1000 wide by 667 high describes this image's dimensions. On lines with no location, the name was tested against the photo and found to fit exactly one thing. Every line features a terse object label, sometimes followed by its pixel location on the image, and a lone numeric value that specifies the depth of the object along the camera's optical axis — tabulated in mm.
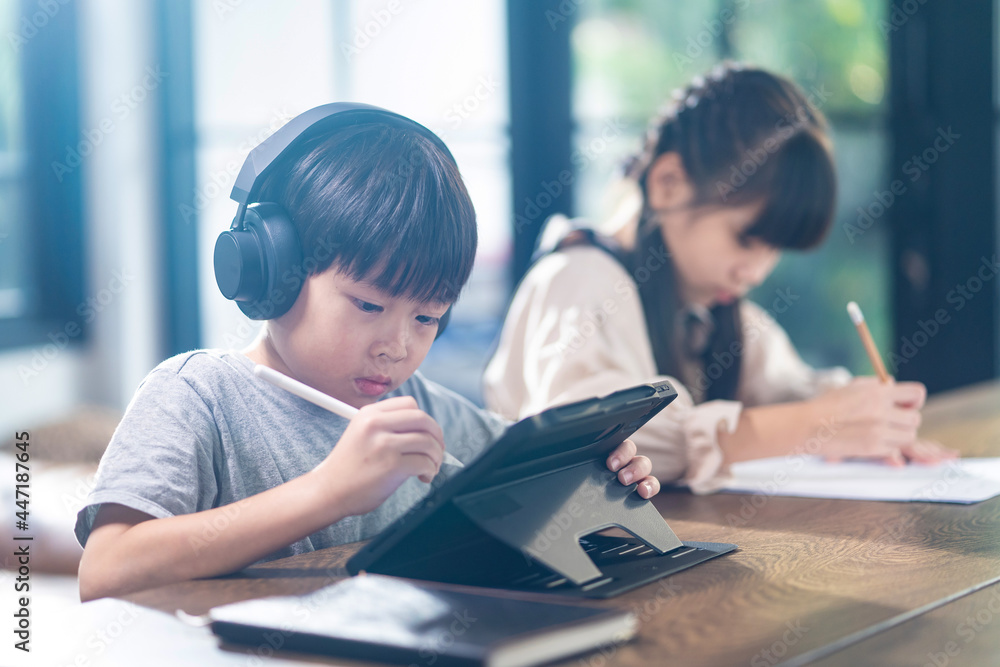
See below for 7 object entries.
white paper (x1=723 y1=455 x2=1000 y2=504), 1808
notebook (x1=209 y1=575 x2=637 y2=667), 1373
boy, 1536
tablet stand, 1496
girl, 1939
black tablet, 1488
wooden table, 1416
